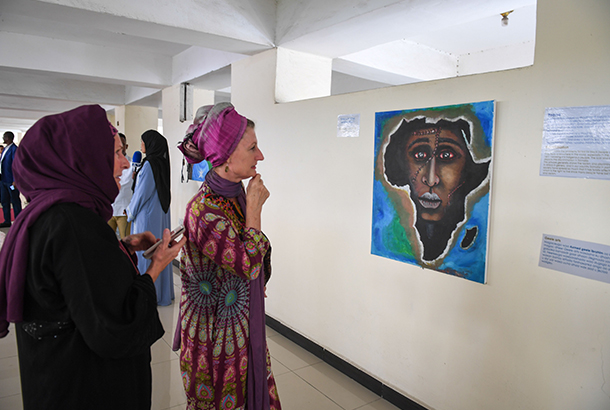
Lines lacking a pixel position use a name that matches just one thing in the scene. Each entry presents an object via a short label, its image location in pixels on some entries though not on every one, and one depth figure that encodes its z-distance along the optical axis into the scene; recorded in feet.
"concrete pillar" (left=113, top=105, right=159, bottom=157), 25.40
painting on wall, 6.37
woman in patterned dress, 4.76
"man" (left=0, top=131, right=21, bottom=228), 23.20
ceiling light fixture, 9.09
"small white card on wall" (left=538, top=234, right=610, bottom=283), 5.14
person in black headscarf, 12.42
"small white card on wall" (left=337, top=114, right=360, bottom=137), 8.43
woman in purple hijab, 3.25
